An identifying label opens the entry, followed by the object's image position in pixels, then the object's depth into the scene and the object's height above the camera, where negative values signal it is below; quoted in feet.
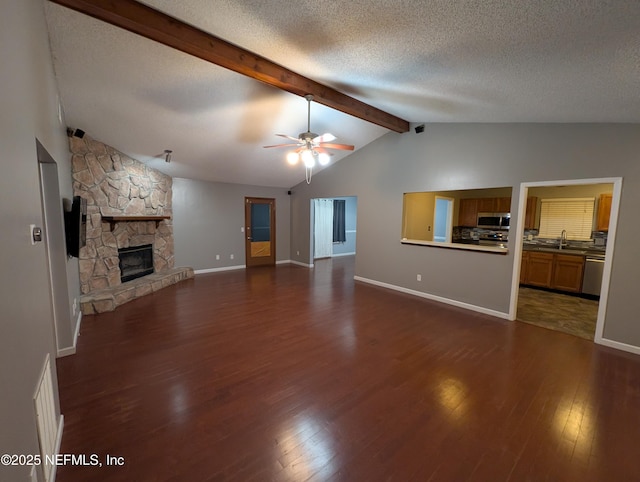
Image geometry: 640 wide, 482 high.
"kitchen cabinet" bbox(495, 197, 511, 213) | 20.13 +1.12
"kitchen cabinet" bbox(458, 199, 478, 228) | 21.84 +0.46
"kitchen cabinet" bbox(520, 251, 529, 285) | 18.57 -3.22
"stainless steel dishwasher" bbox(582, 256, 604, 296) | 15.75 -3.19
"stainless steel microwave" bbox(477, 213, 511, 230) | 20.39 -0.13
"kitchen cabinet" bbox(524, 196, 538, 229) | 19.18 +0.54
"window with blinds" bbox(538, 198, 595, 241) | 17.49 +0.20
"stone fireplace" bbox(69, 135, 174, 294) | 14.12 +0.79
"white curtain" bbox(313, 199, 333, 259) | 28.73 -1.25
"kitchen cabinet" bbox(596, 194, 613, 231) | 16.42 +0.52
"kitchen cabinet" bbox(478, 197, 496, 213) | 20.87 +1.08
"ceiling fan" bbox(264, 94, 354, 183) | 12.03 +3.14
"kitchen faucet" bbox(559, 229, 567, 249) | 18.37 -1.27
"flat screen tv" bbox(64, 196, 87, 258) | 9.43 -0.47
